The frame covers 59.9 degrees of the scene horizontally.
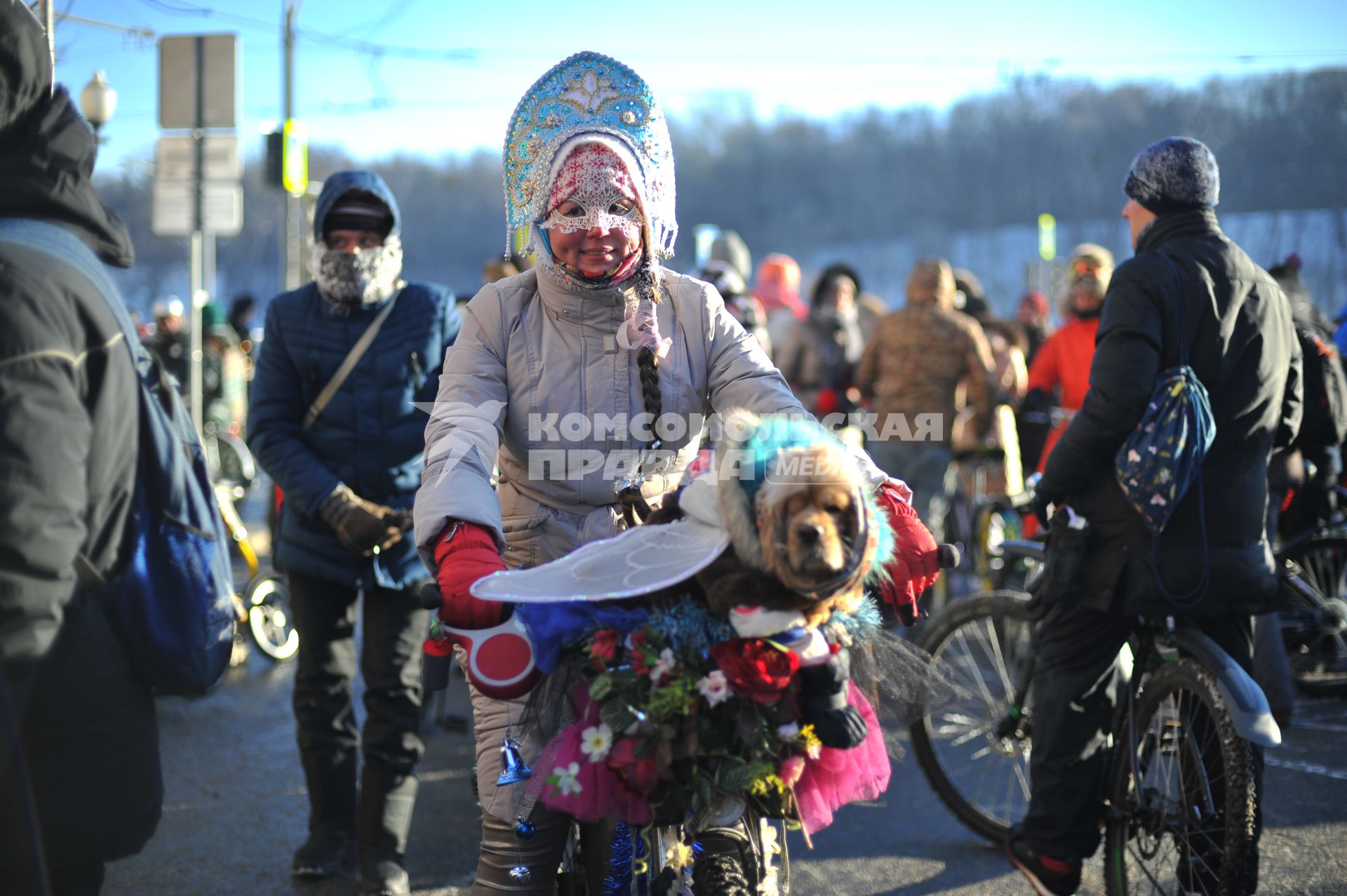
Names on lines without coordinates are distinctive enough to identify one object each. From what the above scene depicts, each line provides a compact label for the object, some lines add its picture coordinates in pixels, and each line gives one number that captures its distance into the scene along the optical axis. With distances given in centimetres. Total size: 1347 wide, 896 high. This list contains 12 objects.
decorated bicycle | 202
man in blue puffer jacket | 411
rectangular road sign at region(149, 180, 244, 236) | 909
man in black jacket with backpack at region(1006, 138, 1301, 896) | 351
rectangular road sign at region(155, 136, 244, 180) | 905
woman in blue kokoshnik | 272
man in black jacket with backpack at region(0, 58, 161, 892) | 194
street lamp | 833
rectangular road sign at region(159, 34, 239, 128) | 856
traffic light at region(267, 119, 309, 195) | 1301
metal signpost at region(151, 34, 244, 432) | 859
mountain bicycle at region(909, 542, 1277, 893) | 325
